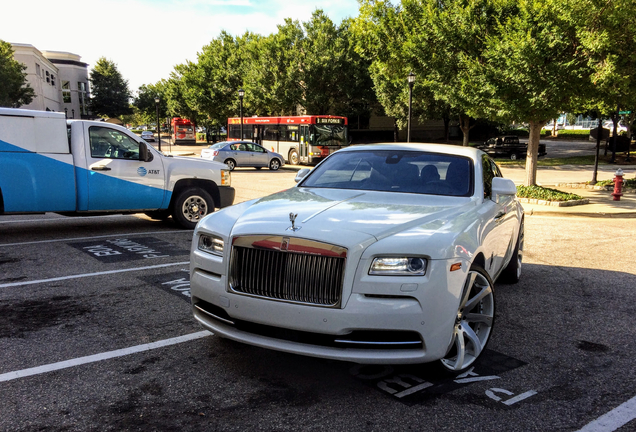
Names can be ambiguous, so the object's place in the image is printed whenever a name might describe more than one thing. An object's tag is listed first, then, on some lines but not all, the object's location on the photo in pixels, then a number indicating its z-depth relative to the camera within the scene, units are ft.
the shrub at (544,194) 50.08
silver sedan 97.30
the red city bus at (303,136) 107.76
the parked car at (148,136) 217.52
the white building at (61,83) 282.36
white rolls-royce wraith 10.78
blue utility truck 27.53
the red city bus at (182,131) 226.99
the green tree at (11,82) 158.20
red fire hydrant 52.01
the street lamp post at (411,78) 72.43
